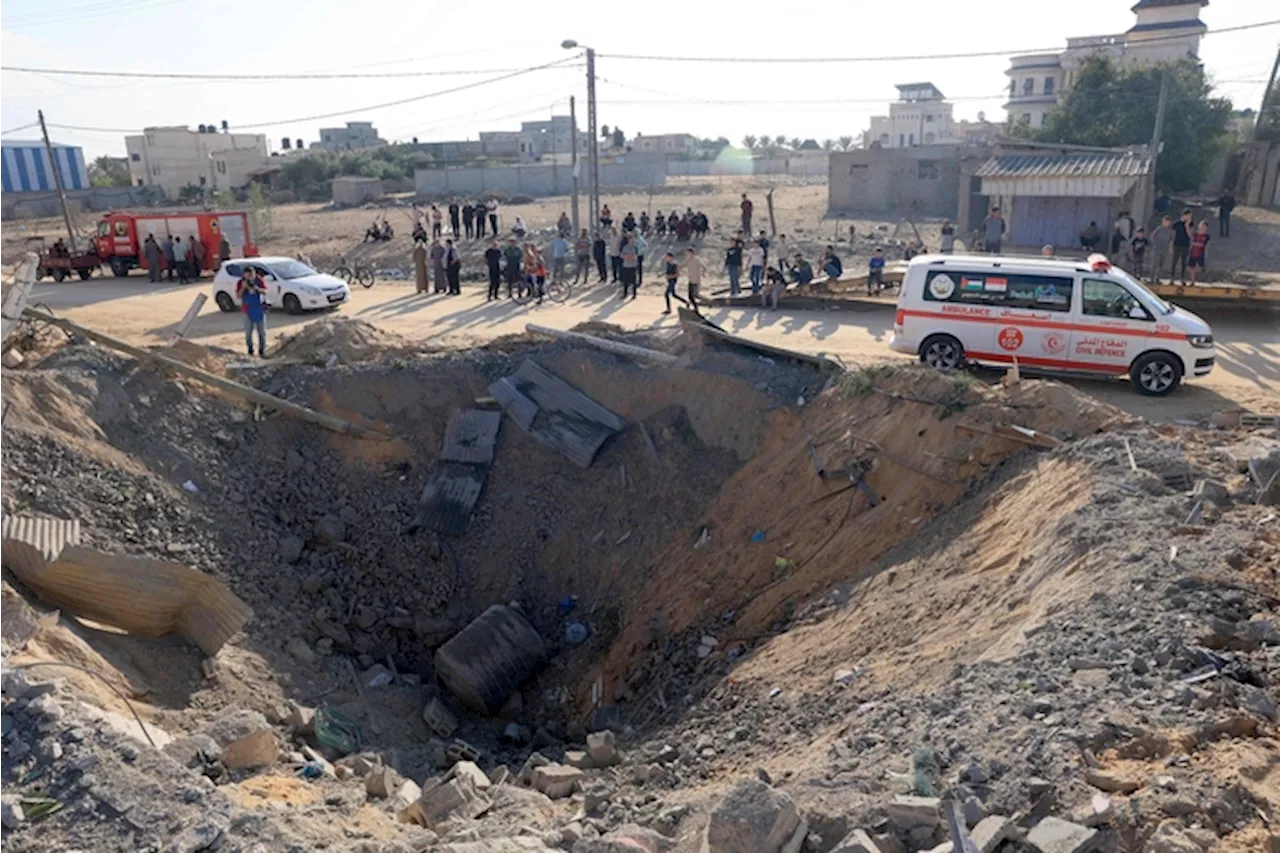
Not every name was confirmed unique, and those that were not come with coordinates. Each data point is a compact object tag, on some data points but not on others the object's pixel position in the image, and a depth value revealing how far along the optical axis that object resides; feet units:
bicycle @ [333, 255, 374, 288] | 88.99
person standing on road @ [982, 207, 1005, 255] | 74.54
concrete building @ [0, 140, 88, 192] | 198.90
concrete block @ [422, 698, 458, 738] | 32.37
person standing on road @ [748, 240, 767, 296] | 69.67
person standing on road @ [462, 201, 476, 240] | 104.68
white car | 73.26
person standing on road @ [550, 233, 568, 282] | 81.82
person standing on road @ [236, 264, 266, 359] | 51.16
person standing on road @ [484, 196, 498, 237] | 102.10
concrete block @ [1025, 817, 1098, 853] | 14.97
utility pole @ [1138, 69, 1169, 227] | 80.84
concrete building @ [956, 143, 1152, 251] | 83.76
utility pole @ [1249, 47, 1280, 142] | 114.10
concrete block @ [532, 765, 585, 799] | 24.32
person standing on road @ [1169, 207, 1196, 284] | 67.10
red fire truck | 94.27
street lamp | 78.38
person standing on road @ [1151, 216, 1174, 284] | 69.56
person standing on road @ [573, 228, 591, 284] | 81.00
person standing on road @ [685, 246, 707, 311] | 66.17
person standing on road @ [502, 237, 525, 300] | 74.54
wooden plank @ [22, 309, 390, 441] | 42.42
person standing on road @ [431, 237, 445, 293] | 79.97
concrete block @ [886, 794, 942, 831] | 16.25
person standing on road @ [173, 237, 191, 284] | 92.22
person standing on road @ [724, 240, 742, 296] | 71.15
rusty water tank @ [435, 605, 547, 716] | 34.06
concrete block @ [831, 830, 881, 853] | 15.29
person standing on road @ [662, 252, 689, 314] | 66.90
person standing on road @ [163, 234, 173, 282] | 91.97
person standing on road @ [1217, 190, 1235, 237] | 93.86
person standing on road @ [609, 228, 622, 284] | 76.06
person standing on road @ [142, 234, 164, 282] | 91.25
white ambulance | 44.45
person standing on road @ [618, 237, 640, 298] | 73.92
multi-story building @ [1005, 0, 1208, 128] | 164.96
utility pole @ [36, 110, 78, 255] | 108.65
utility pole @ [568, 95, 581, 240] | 86.07
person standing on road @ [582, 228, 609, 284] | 79.77
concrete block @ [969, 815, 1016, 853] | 15.37
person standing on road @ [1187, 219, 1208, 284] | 66.80
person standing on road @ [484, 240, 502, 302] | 73.87
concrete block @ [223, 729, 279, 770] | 22.95
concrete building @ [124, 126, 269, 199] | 205.87
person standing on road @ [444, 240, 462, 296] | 78.12
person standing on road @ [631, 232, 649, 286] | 75.36
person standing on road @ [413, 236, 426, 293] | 79.51
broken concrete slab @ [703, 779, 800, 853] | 16.19
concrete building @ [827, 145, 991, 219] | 123.13
